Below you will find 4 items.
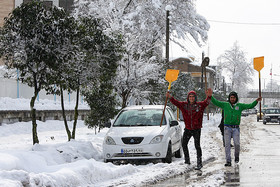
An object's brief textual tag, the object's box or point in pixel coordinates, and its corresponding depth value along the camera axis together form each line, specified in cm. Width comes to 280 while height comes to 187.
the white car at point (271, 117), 4525
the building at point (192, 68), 11175
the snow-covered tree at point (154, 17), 3488
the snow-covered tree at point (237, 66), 10706
